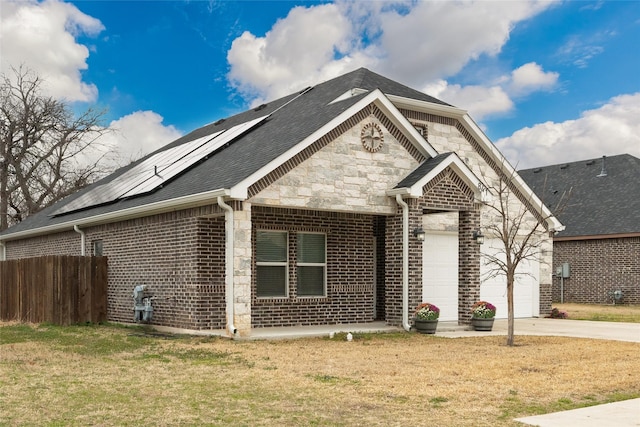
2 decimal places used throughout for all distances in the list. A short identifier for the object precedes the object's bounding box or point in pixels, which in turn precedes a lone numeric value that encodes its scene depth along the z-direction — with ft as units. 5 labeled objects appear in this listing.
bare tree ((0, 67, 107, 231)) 127.44
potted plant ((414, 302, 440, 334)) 50.88
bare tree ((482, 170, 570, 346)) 70.33
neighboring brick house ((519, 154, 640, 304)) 95.50
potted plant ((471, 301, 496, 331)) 54.34
